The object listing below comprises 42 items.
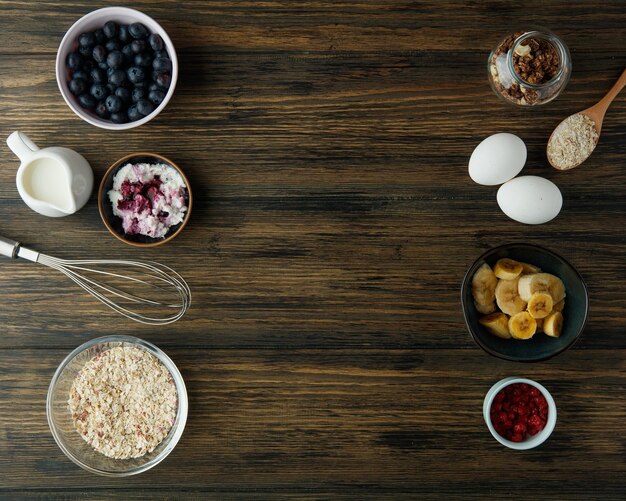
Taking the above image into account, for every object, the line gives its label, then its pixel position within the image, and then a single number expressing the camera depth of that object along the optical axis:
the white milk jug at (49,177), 1.05
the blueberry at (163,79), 1.08
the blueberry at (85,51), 1.08
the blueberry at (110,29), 1.08
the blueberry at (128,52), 1.08
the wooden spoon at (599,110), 1.13
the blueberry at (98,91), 1.08
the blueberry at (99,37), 1.08
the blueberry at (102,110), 1.09
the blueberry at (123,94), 1.07
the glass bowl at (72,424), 1.12
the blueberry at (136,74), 1.07
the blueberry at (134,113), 1.08
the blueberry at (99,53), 1.07
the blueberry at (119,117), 1.08
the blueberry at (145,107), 1.07
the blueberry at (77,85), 1.08
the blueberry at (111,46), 1.08
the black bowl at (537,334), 1.09
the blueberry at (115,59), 1.07
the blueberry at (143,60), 1.08
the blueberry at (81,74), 1.08
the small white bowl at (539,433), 1.12
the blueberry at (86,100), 1.08
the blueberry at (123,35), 1.09
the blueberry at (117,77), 1.07
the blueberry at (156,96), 1.08
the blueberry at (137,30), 1.08
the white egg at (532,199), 1.08
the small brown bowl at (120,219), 1.11
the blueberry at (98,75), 1.08
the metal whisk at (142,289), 1.16
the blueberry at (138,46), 1.08
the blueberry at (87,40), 1.07
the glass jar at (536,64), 1.08
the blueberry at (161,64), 1.08
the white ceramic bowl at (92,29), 1.07
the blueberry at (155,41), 1.08
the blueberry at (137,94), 1.08
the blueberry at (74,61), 1.08
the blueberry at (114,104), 1.07
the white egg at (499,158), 1.07
